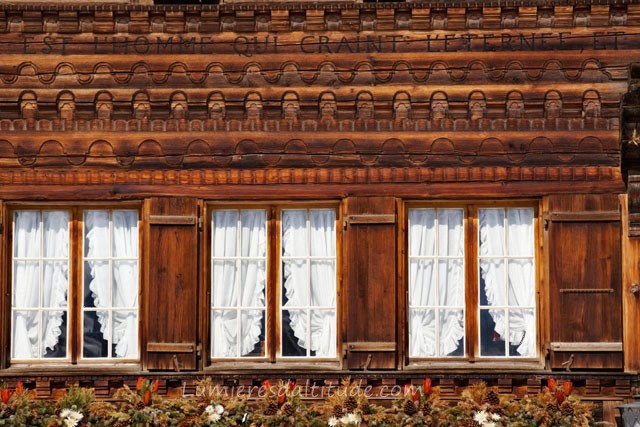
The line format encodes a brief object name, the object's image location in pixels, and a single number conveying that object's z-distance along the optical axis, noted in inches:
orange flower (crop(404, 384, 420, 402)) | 609.0
